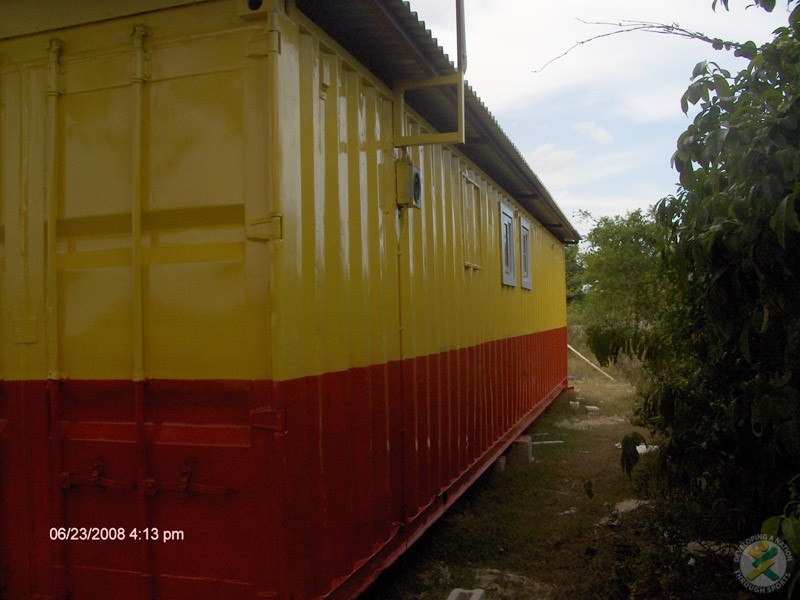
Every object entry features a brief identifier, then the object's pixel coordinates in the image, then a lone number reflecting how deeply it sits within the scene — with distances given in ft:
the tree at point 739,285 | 10.12
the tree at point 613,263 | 48.16
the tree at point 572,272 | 103.70
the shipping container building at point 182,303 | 10.41
